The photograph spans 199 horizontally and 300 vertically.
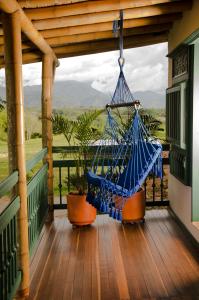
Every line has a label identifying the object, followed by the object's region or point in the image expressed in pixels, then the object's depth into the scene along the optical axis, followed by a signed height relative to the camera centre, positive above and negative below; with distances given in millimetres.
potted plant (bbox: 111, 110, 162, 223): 3048 -896
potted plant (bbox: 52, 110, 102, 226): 2999 -113
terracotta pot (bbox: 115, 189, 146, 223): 3048 -939
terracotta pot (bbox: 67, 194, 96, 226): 2994 -939
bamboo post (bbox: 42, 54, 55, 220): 3093 +280
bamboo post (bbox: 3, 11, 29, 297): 1798 +109
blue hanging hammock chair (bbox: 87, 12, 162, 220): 2362 -285
